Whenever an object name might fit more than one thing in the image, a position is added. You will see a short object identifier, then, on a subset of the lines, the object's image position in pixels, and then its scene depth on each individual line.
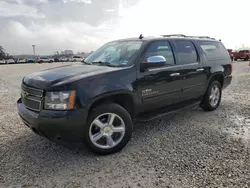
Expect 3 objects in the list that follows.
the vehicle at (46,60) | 57.93
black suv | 3.01
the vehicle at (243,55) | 32.53
